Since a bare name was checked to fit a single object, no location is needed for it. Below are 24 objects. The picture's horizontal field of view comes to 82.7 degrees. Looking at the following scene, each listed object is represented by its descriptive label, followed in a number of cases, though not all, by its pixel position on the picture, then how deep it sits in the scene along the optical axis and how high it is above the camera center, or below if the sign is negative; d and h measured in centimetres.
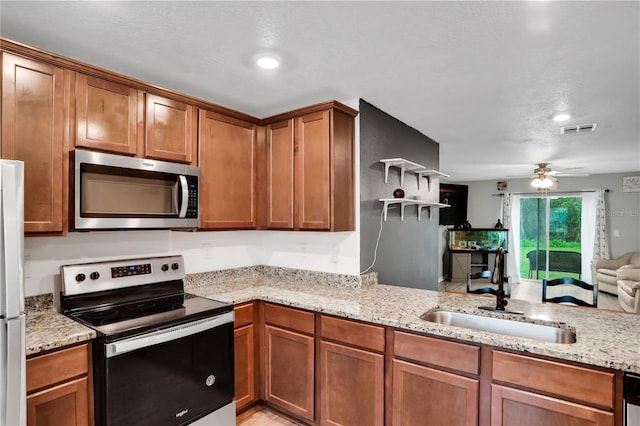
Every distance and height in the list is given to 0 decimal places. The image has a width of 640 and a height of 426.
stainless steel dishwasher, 142 -74
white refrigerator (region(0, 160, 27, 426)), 134 -34
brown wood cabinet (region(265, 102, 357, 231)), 266 +33
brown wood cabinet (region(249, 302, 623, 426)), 155 -86
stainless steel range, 176 -70
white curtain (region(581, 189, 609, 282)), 714 -38
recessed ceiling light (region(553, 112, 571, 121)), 317 +85
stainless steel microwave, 200 +12
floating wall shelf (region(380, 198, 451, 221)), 304 +8
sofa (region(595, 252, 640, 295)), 643 -105
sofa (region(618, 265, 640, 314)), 501 -112
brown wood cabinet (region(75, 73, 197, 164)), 204 +56
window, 745 -54
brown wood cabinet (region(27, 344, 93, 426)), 157 -80
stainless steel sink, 192 -66
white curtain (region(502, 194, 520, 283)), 809 -38
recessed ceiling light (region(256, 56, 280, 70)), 210 +89
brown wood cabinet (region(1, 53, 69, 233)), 177 +40
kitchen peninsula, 155 -69
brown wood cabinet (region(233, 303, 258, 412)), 249 -101
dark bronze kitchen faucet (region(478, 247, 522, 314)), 217 -43
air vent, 351 +83
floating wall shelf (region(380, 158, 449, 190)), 304 +41
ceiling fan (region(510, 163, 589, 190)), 574 +59
